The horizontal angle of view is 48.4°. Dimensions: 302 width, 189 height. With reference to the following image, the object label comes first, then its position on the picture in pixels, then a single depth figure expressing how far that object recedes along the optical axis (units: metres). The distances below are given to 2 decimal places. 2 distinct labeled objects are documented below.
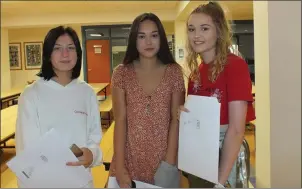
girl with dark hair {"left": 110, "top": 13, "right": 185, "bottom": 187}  1.20
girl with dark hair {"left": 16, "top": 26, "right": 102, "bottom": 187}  1.04
